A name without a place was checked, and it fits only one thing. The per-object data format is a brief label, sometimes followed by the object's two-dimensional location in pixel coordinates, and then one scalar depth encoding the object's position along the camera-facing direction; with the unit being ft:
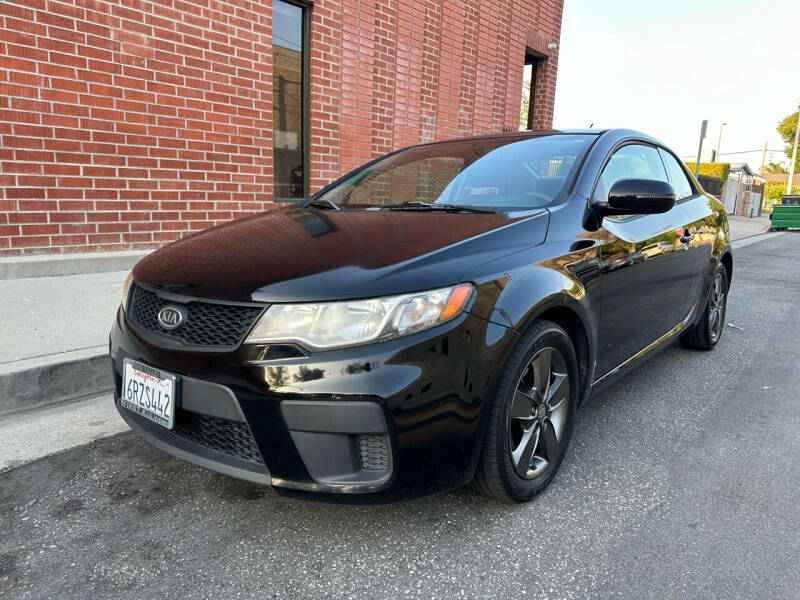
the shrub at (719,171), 87.20
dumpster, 67.67
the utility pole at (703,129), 42.86
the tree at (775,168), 241.14
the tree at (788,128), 174.91
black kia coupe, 5.59
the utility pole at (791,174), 120.22
